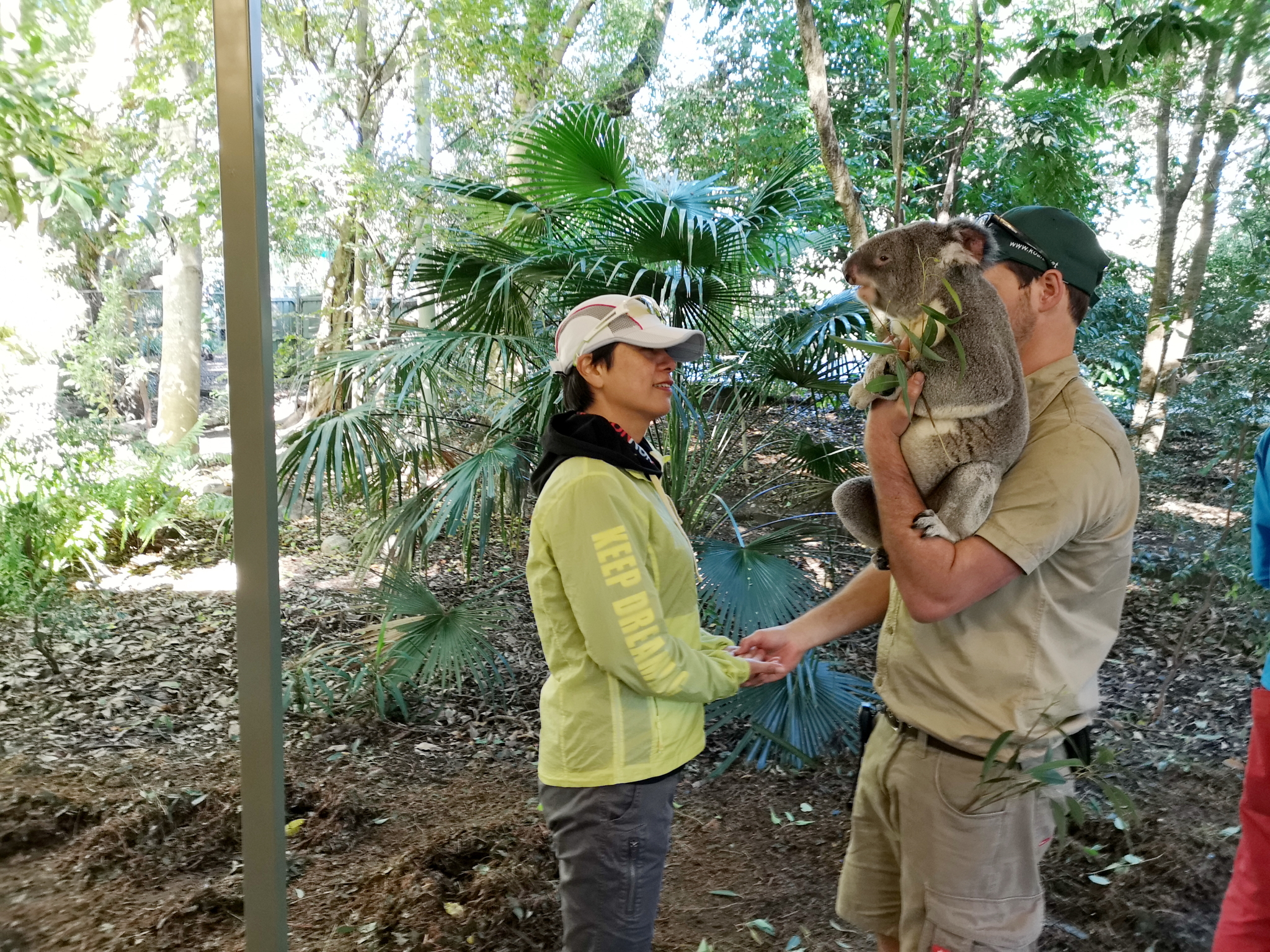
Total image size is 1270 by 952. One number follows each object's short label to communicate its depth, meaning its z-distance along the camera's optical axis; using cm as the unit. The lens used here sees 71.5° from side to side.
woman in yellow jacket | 141
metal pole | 122
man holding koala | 131
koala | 135
